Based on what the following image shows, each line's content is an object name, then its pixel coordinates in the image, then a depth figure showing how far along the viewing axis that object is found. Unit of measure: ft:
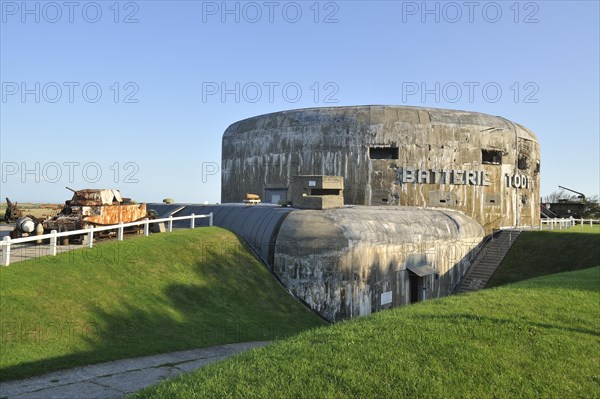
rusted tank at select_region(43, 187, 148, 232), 59.82
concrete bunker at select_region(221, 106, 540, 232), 116.06
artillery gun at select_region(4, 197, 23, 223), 98.94
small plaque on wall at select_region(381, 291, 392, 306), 71.61
